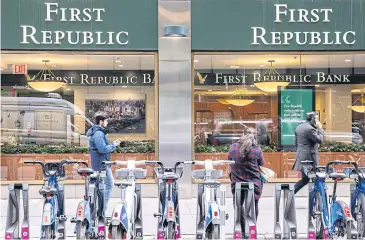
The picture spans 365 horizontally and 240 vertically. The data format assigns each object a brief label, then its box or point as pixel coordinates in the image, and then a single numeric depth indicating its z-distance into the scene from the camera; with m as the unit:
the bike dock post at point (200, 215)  6.97
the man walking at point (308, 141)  9.83
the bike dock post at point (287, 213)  7.01
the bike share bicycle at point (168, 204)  6.86
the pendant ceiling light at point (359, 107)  12.83
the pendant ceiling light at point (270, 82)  12.30
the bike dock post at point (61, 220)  7.12
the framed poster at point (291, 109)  12.24
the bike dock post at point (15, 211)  6.84
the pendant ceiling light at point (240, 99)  12.37
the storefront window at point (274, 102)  12.02
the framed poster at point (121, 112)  12.15
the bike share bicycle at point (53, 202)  6.64
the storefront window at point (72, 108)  11.88
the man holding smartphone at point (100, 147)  8.77
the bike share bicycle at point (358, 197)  7.01
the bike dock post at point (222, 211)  6.77
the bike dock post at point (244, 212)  6.82
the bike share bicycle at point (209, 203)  6.52
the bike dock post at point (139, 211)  7.35
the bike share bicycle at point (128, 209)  6.31
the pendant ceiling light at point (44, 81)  12.10
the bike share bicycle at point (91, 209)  6.75
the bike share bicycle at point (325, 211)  6.68
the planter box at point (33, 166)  11.70
